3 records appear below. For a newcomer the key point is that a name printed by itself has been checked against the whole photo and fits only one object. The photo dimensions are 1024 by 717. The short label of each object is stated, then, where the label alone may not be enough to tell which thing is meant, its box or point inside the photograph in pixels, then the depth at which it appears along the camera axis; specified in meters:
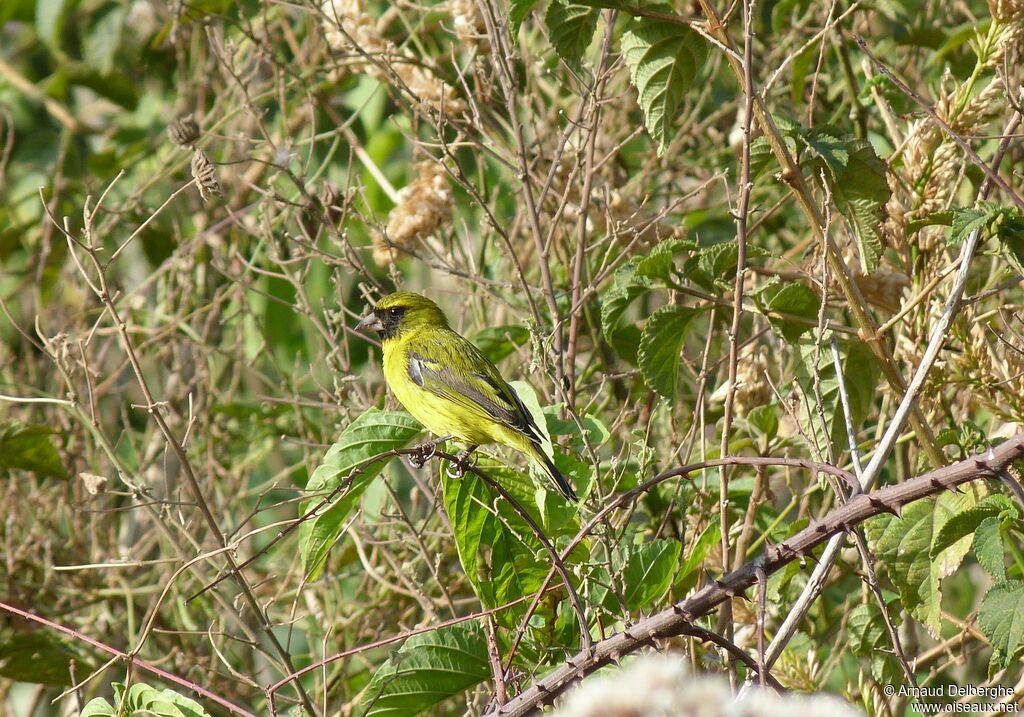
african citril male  7.98
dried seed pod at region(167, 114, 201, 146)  7.12
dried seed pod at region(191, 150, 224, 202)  5.12
